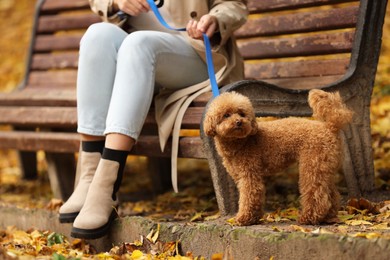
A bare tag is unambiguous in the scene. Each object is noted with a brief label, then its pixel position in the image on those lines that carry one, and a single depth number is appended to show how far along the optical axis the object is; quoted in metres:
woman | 5.45
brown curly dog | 4.93
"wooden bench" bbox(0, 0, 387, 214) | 5.88
